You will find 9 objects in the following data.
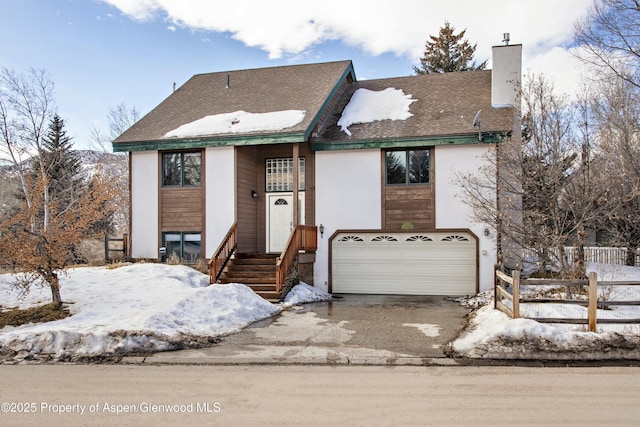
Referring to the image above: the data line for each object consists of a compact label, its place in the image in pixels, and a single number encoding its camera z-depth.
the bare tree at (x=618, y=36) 16.28
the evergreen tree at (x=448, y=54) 33.94
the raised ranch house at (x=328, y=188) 15.19
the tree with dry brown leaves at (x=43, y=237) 9.73
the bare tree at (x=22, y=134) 26.20
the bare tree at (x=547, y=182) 11.24
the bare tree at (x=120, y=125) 36.00
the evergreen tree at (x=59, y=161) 27.59
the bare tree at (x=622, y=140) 14.53
